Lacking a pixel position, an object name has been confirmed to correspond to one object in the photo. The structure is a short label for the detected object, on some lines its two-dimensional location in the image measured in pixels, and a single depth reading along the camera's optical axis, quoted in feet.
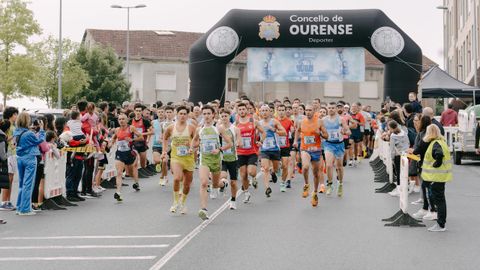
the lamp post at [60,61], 160.84
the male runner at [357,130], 89.78
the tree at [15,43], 181.78
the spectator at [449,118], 98.96
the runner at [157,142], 70.07
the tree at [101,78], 240.12
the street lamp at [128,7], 184.03
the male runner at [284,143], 63.36
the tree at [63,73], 213.66
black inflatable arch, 103.91
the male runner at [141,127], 66.39
